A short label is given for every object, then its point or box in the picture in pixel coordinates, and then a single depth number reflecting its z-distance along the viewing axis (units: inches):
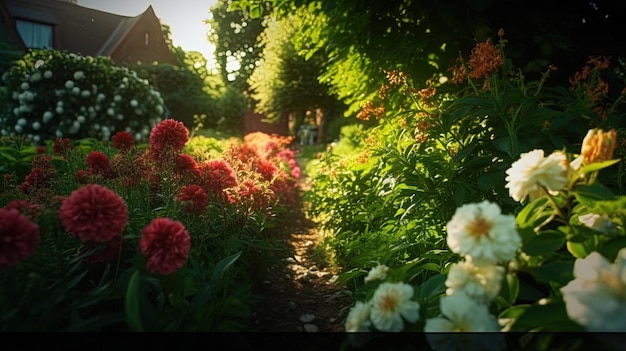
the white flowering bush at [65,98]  274.2
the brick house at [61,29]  374.0
